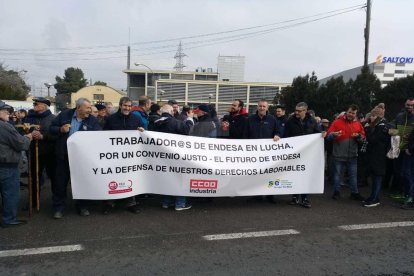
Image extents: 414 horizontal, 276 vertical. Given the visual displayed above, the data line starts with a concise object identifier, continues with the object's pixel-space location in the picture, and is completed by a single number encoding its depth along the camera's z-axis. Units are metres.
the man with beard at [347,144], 6.65
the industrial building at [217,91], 88.94
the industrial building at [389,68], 69.69
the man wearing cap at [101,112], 8.29
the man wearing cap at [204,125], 6.24
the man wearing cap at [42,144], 5.51
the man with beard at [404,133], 6.46
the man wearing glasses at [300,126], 6.31
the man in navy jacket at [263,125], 6.30
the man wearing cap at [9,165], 4.64
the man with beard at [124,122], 5.55
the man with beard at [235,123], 6.57
